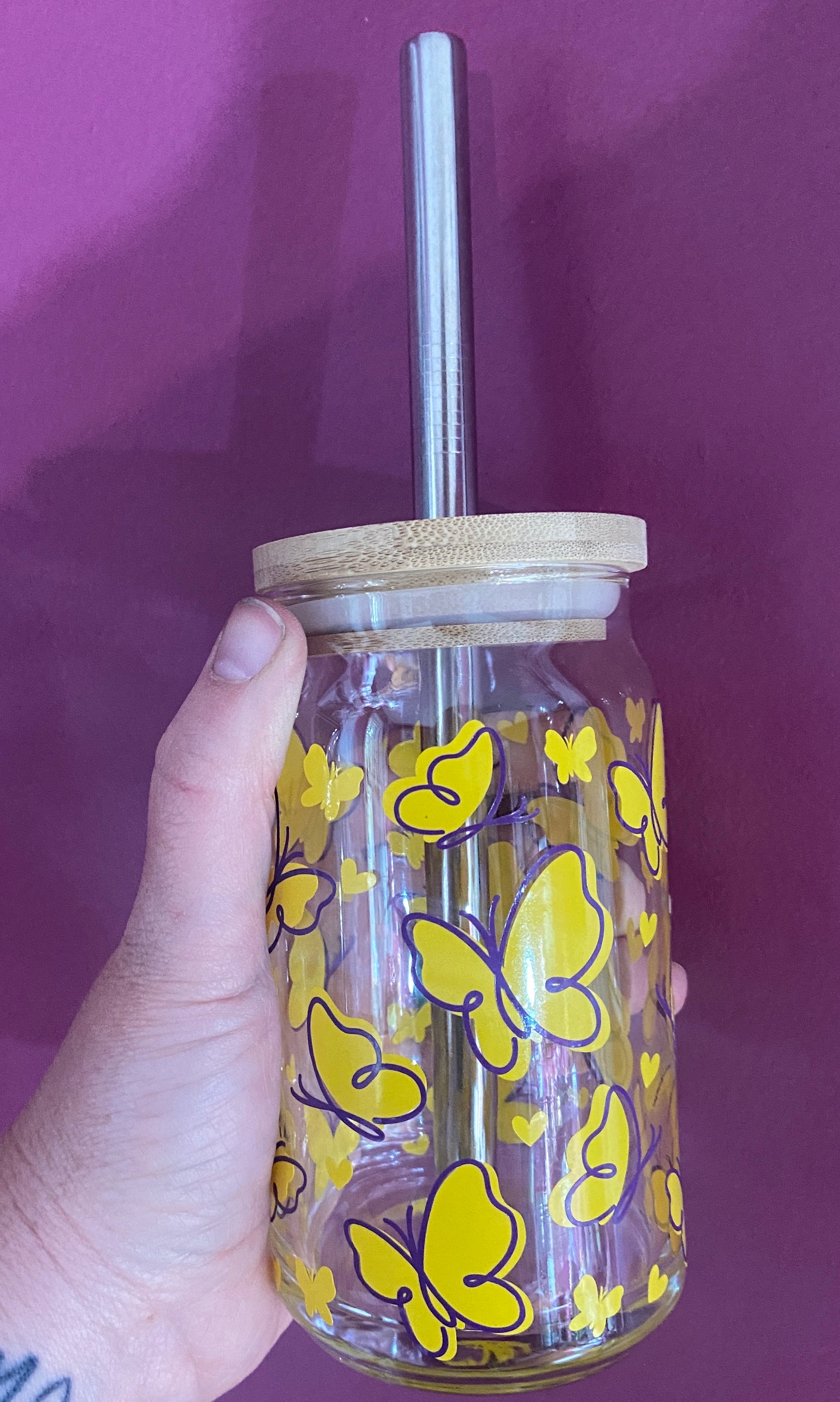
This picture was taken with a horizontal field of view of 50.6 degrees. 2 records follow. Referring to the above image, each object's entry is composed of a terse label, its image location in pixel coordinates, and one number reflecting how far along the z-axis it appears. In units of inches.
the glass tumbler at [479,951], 5.9
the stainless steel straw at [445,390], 6.1
